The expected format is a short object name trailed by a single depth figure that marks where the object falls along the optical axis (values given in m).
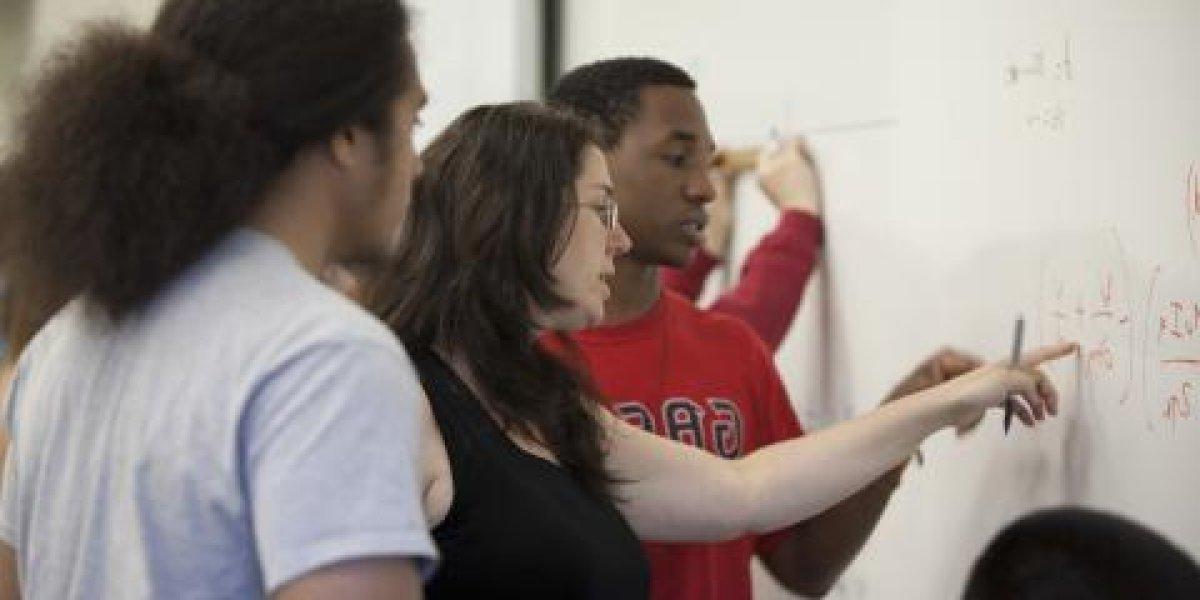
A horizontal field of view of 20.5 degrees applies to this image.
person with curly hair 3.12
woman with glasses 3.53
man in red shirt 4.00
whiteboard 3.69
